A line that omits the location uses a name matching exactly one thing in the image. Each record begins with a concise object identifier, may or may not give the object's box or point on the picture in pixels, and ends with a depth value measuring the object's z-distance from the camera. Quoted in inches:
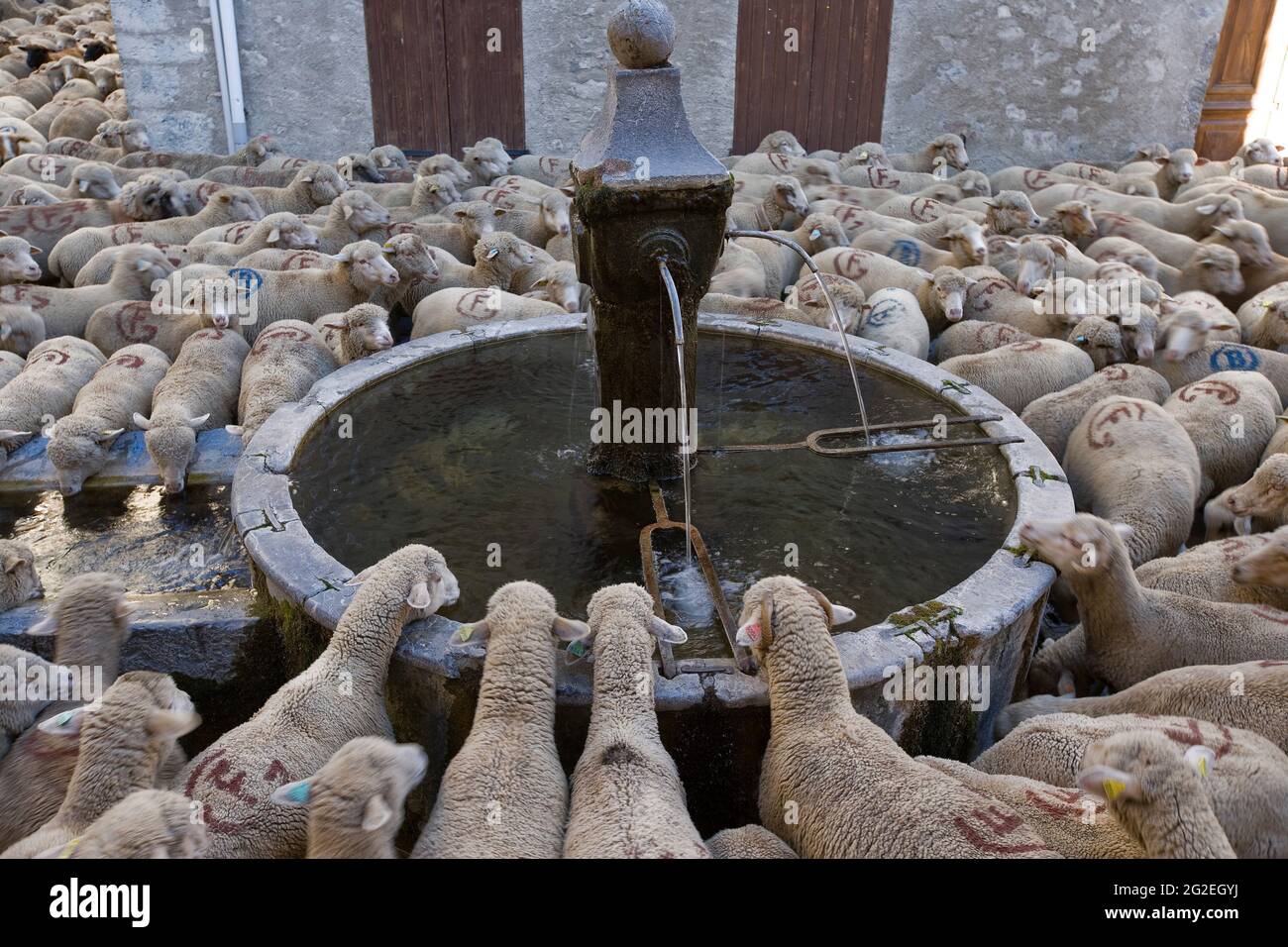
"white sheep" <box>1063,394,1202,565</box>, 183.8
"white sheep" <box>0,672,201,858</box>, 109.5
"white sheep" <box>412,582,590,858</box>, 106.7
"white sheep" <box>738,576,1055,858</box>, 104.3
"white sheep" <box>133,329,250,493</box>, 202.2
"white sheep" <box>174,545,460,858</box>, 111.2
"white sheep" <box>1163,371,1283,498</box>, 210.7
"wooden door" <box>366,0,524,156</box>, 437.7
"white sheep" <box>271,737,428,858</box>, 98.5
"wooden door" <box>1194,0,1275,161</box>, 486.0
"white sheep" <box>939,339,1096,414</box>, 232.5
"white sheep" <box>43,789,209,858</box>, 91.3
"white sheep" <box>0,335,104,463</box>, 219.9
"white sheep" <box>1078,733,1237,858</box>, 96.7
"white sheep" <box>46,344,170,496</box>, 200.5
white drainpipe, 416.5
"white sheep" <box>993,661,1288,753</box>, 130.5
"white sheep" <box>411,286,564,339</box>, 254.1
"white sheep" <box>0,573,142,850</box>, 122.6
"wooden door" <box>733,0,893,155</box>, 450.6
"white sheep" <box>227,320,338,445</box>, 212.2
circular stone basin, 131.5
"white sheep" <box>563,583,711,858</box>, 102.5
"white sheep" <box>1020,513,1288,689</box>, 150.2
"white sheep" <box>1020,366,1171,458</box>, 217.2
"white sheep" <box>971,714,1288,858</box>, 112.7
